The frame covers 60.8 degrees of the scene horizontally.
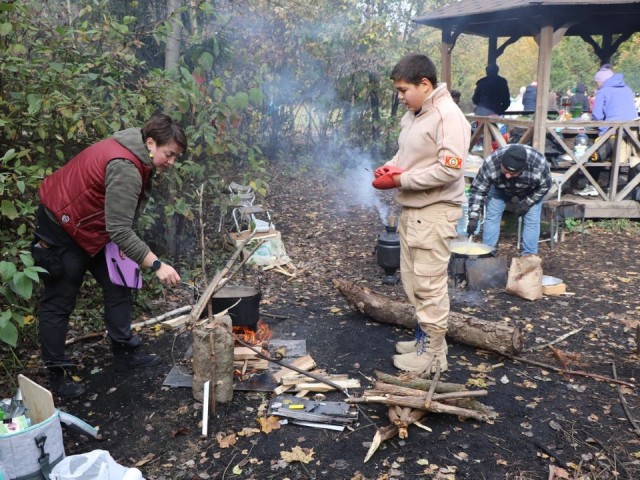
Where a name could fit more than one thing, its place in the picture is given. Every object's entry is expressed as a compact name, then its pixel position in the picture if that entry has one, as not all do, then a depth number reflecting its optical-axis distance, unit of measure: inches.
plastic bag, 97.7
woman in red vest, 135.5
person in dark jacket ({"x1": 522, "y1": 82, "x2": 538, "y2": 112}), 532.5
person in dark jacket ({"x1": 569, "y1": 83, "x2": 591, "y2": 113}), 527.7
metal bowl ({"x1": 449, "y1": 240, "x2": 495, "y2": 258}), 235.6
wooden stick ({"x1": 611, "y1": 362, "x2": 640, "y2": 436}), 134.3
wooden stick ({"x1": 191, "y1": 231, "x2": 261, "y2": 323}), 144.6
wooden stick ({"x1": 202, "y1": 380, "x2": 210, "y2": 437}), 133.7
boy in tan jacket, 140.9
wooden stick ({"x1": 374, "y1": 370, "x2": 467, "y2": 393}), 142.0
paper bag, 223.0
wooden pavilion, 313.1
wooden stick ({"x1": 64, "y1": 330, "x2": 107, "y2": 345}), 180.7
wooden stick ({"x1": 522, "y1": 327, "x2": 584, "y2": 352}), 181.3
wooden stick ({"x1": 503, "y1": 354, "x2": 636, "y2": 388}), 156.4
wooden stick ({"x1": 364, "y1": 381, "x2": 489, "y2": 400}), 135.6
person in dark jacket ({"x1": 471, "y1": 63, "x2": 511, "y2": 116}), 414.6
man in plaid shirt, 232.3
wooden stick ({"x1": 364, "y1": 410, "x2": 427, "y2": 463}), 125.6
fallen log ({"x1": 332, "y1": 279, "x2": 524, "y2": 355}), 170.6
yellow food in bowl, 237.1
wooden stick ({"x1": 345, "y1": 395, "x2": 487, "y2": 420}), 133.3
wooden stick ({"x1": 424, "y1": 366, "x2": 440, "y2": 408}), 132.9
